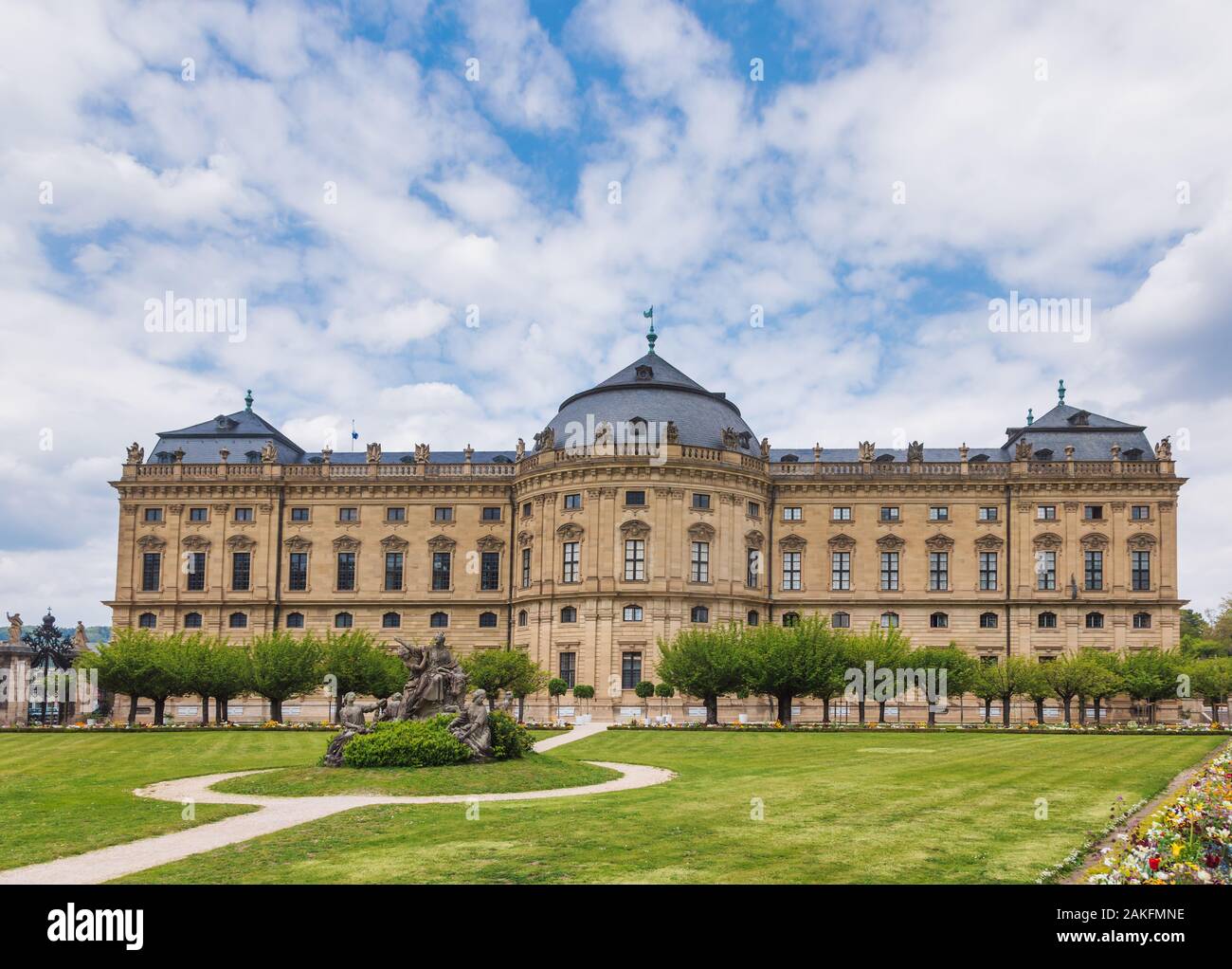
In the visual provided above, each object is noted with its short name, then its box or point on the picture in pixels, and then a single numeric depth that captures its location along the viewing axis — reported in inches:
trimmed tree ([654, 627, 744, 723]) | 2303.2
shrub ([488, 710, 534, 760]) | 1222.3
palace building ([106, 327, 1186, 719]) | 2765.7
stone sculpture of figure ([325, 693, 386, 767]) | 1189.1
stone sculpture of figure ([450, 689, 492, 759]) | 1195.9
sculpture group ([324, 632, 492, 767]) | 1206.3
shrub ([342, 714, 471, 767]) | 1147.3
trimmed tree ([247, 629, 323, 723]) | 2357.3
